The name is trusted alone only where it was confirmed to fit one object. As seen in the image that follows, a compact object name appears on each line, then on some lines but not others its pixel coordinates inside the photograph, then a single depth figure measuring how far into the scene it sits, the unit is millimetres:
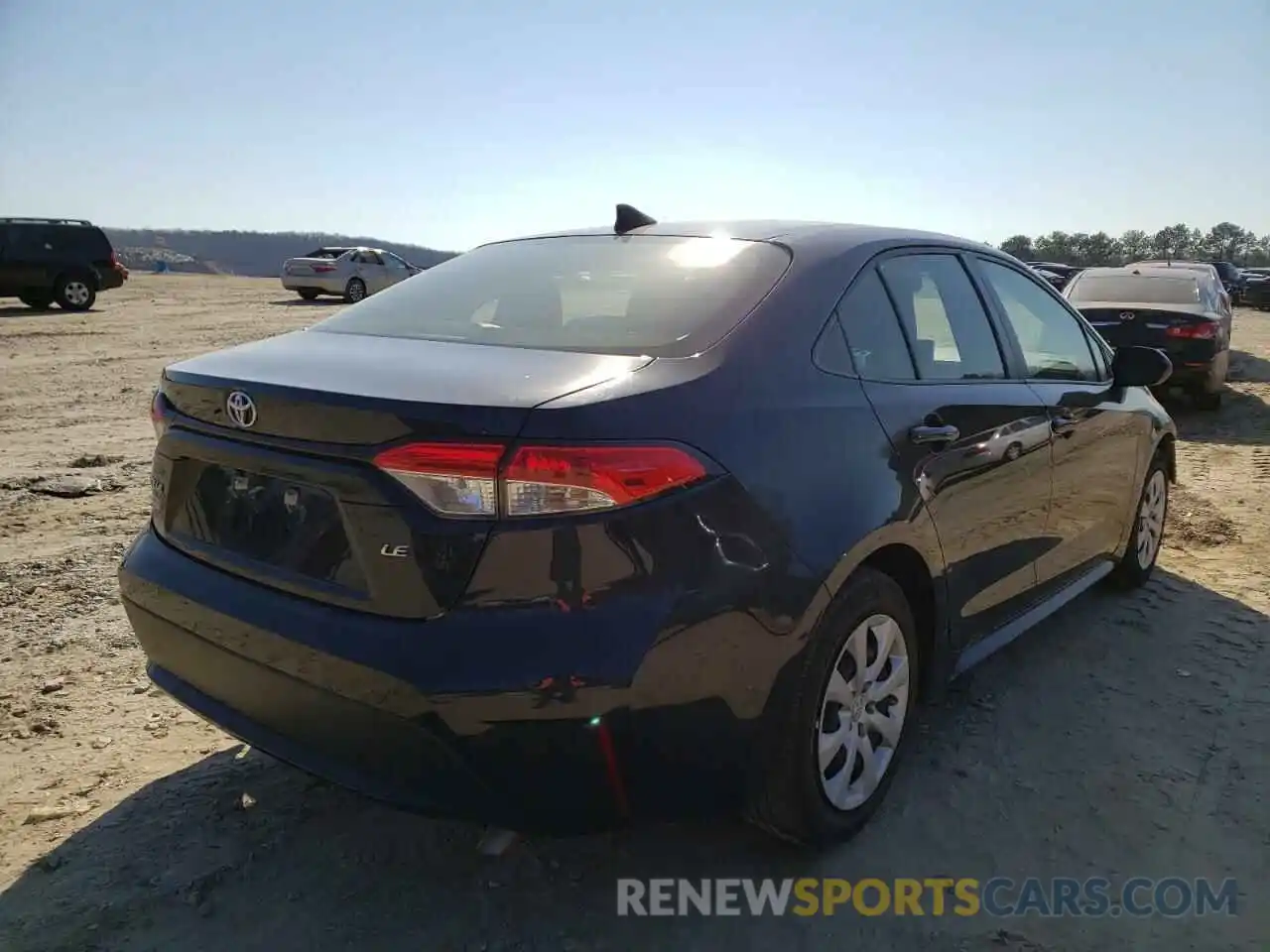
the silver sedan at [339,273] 24312
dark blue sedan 1950
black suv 18391
